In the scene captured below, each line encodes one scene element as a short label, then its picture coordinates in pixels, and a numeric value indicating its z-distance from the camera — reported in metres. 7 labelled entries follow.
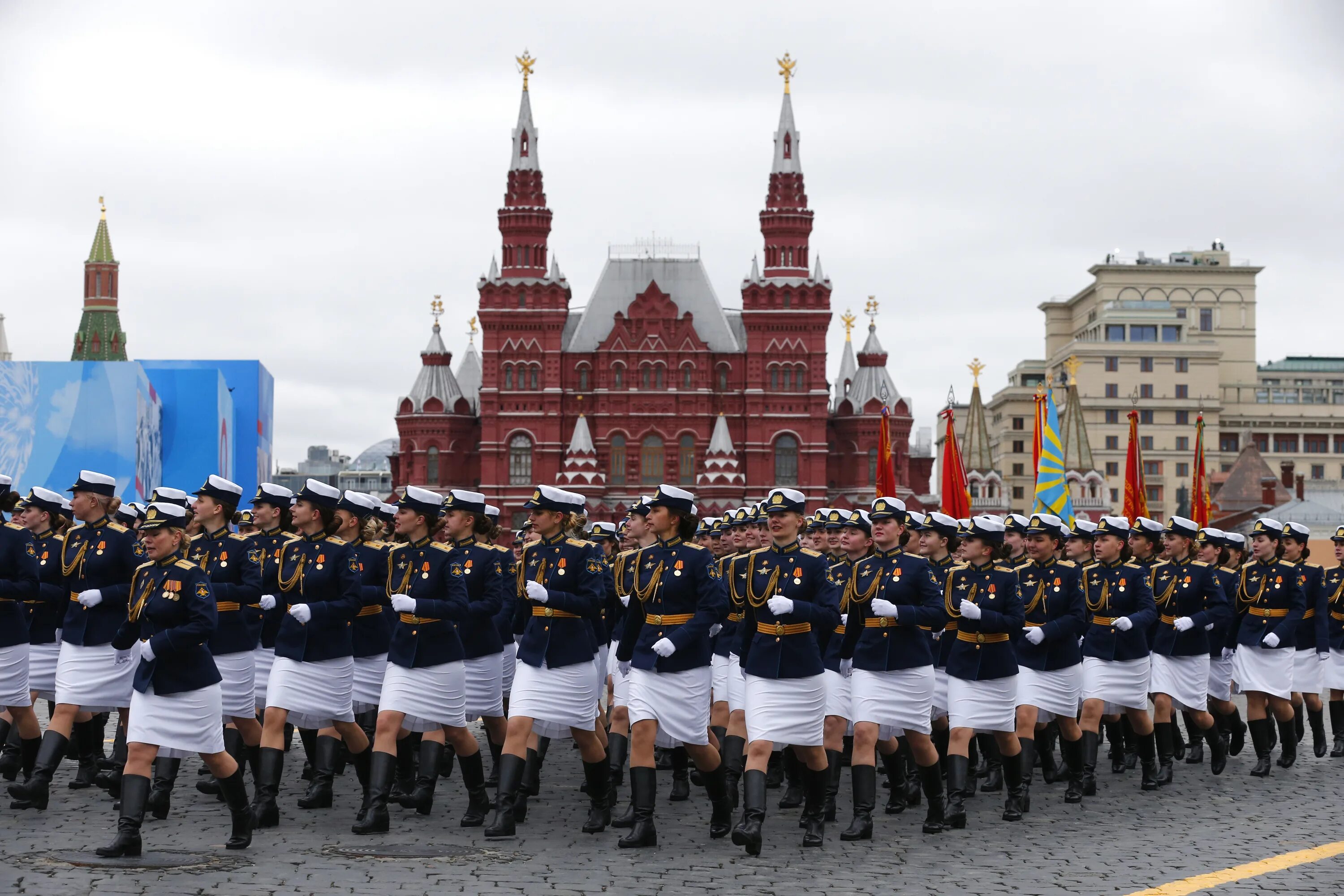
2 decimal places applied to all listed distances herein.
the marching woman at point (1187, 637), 13.38
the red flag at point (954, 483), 27.19
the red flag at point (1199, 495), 26.84
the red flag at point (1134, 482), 27.23
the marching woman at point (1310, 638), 14.77
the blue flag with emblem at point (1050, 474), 28.02
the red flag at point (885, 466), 28.59
